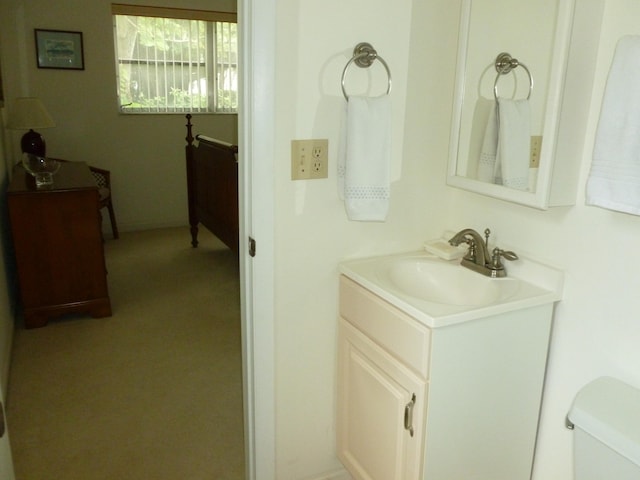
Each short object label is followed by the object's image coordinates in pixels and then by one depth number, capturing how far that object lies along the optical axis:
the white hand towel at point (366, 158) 1.54
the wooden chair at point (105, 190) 4.30
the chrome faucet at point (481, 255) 1.63
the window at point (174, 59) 4.64
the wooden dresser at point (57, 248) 2.89
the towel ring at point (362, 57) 1.56
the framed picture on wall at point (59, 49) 4.26
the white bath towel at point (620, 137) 1.12
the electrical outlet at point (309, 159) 1.58
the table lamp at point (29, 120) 3.51
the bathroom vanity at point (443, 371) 1.39
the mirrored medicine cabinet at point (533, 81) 1.32
